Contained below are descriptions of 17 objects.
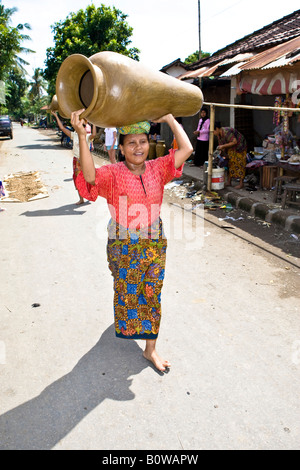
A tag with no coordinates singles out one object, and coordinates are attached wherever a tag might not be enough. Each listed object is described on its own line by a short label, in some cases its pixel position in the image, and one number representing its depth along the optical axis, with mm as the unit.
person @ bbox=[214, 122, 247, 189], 8023
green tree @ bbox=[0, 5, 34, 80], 16772
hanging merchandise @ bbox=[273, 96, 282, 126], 7516
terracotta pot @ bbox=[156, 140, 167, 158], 12250
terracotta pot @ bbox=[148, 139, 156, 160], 12434
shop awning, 6457
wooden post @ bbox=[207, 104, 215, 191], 7605
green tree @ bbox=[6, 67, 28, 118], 61541
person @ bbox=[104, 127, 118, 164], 9070
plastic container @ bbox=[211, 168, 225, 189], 8094
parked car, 27375
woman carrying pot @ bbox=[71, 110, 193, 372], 2426
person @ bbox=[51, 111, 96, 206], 5855
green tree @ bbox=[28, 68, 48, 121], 63781
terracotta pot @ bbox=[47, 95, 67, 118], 2584
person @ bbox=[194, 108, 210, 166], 9945
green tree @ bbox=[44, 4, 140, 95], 20002
